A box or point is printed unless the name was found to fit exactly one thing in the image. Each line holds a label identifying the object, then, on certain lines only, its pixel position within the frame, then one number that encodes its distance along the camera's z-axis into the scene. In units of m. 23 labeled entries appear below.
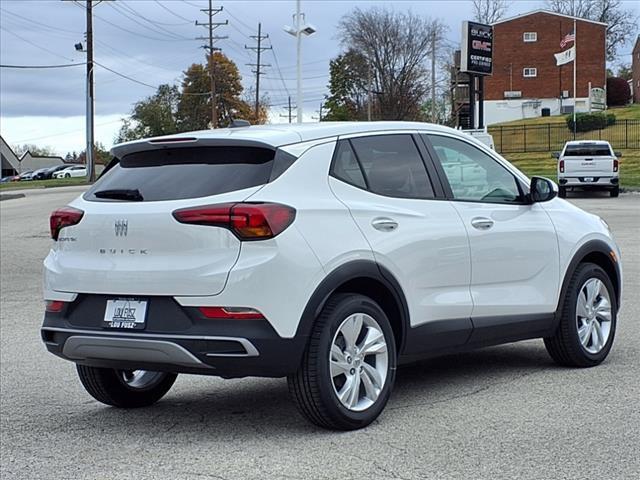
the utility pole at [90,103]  55.72
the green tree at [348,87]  93.69
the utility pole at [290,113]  121.85
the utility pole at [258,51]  90.88
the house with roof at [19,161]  107.62
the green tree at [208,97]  101.94
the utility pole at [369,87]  84.91
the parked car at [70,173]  73.65
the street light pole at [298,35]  37.97
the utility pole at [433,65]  71.81
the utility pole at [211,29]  79.35
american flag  64.75
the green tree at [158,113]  106.81
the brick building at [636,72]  97.56
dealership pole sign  37.50
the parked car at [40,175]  75.27
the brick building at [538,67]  81.19
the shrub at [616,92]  86.75
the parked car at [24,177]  77.14
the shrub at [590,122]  62.19
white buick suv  5.25
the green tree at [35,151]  142.75
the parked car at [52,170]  74.84
